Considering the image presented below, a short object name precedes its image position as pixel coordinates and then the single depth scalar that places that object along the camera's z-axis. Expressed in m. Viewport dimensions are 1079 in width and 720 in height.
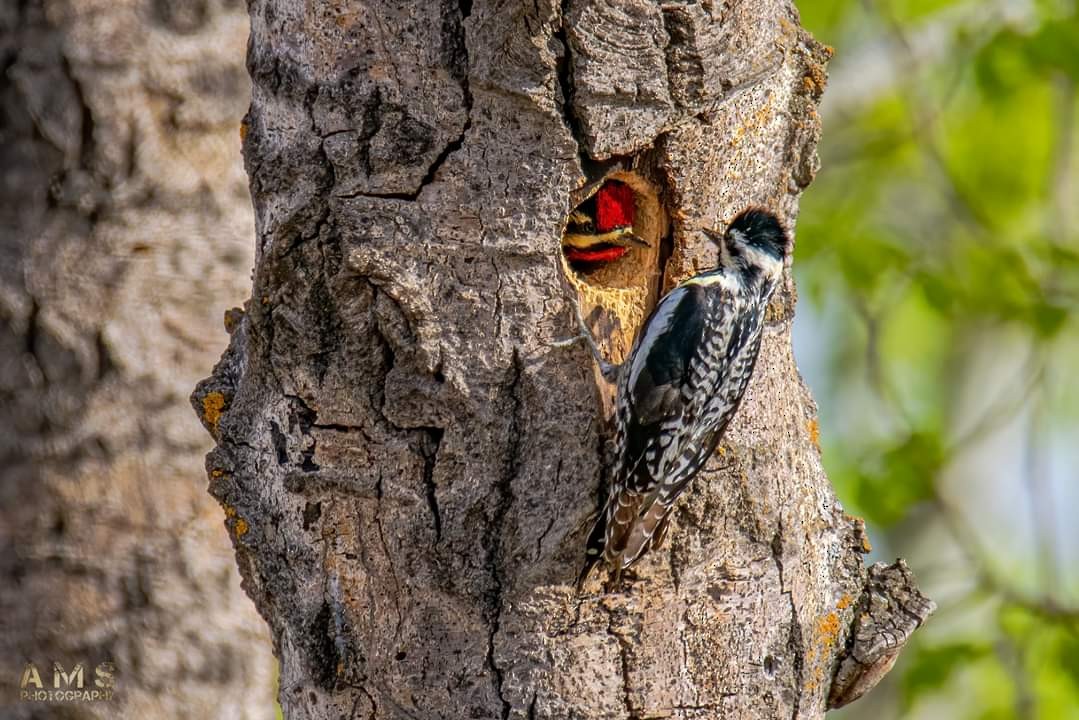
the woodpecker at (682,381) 5.06
